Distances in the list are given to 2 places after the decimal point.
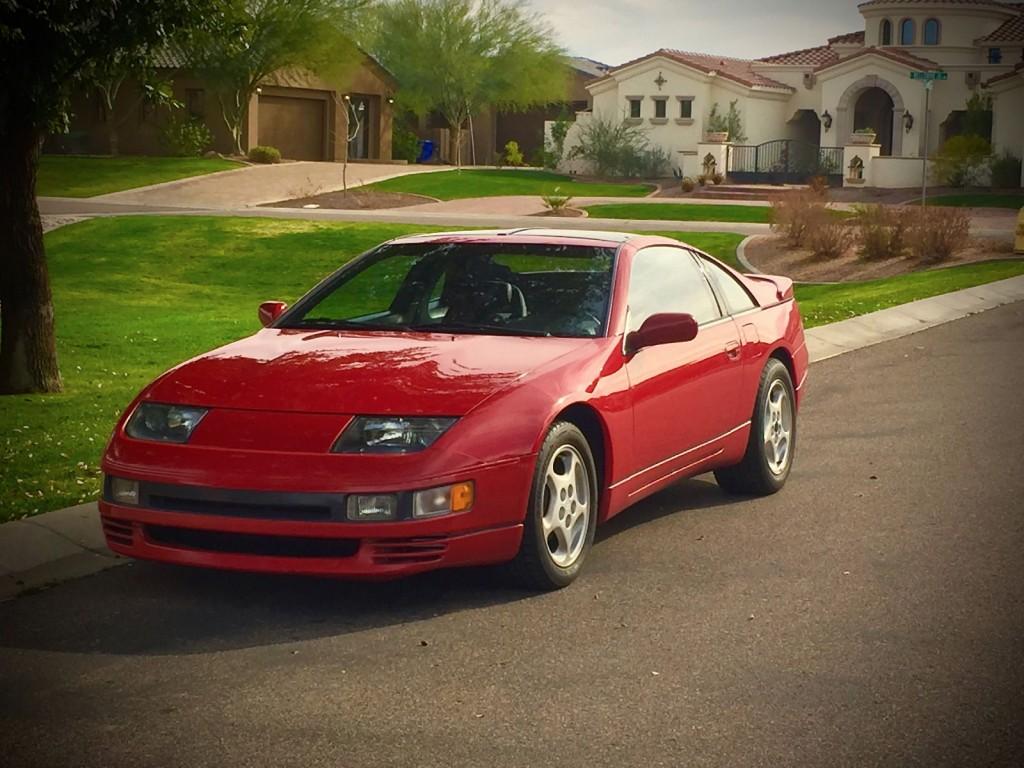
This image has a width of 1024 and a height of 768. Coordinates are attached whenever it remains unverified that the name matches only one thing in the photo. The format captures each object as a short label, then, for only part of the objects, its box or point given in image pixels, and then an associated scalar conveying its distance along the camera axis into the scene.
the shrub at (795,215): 30.06
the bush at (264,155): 57.81
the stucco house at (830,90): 58.86
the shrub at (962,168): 52.09
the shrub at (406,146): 73.12
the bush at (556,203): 42.50
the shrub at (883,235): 28.84
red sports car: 6.50
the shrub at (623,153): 61.81
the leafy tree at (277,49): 58.78
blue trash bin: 75.56
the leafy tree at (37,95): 12.80
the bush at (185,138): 59.41
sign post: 31.12
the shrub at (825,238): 29.80
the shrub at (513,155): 72.69
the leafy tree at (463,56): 70.69
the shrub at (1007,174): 51.16
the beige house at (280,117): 61.34
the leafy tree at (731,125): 61.47
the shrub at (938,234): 28.39
